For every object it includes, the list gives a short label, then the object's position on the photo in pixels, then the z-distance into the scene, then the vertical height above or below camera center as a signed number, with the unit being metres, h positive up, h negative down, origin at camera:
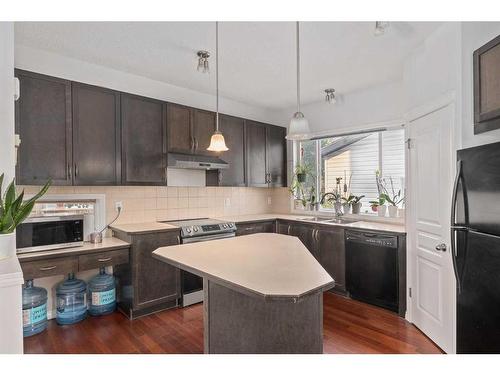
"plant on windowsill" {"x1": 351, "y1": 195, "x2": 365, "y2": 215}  3.88 -0.25
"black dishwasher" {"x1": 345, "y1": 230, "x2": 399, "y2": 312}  3.00 -0.89
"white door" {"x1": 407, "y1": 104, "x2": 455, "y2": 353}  2.25 -0.33
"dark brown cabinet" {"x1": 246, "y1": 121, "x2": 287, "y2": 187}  4.27 +0.51
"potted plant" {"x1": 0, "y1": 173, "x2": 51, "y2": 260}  1.43 -0.14
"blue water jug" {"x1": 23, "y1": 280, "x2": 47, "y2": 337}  2.53 -1.08
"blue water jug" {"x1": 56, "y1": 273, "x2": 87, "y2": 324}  2.77 -1.11
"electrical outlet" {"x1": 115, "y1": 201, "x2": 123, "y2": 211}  3.29 -0.19
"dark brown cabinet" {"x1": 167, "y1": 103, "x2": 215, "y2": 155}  3.40 +0.73
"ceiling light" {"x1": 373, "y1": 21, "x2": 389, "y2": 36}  2.01 +1.11
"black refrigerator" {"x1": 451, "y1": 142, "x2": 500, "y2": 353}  1.48 -0.34
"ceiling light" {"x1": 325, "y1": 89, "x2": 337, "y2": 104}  3.87 +1.23
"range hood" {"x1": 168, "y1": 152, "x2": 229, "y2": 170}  3.35 +0.32
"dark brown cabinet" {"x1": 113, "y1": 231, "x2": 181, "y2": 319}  2.85 -0.93
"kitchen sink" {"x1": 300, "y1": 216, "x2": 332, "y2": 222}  3.96 -0.45
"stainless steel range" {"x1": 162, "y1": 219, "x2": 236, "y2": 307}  3.19 -0.56
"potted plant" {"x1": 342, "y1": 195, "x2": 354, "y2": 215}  3.94 -0.24
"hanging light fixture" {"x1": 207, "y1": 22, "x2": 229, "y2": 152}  2.24 +0.35
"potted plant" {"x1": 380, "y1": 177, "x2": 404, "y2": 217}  3.55 -0.15
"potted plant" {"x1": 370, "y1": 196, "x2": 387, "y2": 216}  3.64 -0.25
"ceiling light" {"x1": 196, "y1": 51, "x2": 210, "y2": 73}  2.76 +1.26
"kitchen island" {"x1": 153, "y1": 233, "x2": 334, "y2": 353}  1.53 -0.71
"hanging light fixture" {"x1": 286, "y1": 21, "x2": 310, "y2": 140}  2.08 +0.43
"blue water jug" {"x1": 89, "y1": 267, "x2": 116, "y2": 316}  2.93 -1.10
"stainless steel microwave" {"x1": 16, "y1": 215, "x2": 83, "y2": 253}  2.47 -0.39
